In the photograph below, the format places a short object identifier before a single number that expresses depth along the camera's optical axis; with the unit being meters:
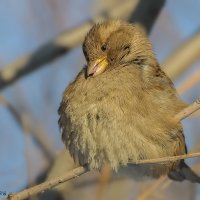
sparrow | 7.75
